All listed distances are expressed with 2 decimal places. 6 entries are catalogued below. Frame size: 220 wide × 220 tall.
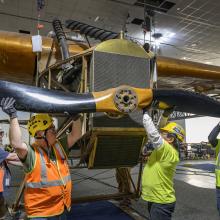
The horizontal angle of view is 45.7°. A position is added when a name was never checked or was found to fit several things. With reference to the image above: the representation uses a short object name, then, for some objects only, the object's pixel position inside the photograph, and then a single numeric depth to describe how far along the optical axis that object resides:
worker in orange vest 2.17
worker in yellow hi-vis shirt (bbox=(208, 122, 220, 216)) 3.96
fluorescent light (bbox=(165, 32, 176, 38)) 11.14
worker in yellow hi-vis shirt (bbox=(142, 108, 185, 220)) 2.80
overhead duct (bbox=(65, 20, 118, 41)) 3.21
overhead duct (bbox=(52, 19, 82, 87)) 2.94
